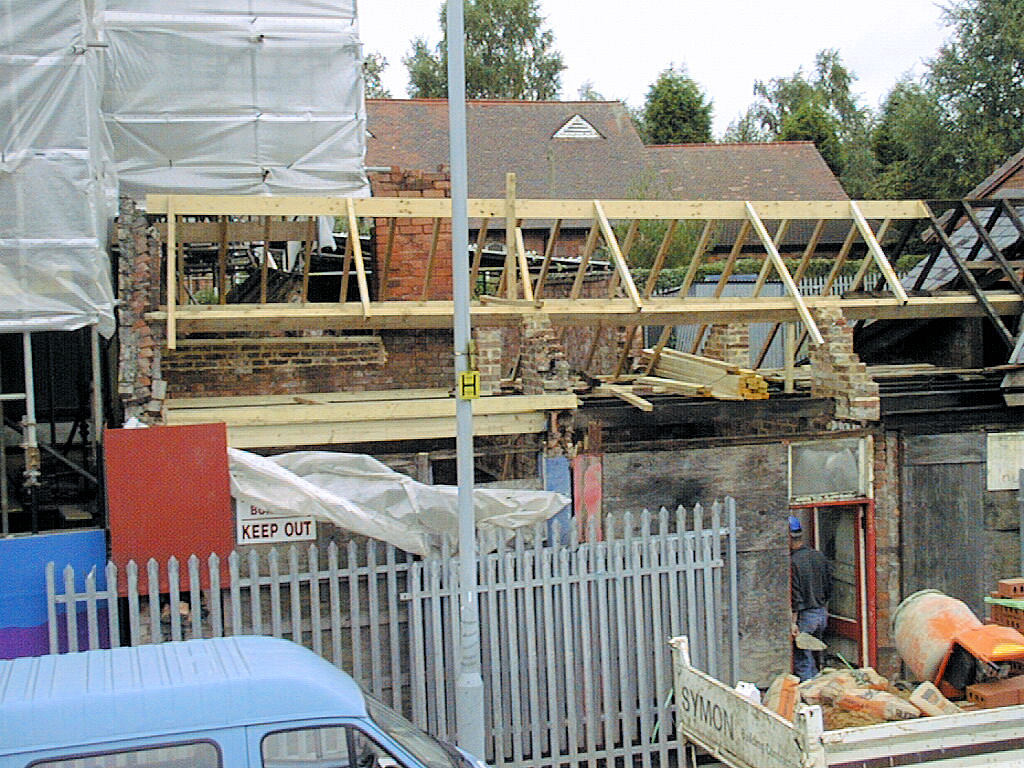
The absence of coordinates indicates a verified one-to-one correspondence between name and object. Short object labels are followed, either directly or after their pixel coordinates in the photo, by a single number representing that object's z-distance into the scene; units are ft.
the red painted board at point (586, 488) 30.40
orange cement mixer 24.41
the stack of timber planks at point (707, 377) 32.35
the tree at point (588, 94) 186.04
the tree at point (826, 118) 147.13
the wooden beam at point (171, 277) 29.96
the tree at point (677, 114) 147.84
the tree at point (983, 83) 109.50
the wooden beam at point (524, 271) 35.39
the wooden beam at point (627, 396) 31.24
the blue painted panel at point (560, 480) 29.96
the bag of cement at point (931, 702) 22.98
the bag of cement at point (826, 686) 24.48
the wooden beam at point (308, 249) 35.77
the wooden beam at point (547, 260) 38.00
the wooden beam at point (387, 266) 38.44
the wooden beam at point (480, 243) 37.56
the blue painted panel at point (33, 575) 24.85
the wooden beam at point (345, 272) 34.88
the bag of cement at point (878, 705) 22.97
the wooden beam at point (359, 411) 28.40
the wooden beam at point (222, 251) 36.29
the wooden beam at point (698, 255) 37.04
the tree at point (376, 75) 169.99
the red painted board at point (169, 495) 25.17
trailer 20.16
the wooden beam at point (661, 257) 37.24
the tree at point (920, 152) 116.47
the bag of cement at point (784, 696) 24.13
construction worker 32.76
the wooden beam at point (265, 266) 37.12
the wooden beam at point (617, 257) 33.47
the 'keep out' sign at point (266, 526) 26.35
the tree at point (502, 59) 159.53
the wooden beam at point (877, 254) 35.14
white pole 23.02
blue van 16.02
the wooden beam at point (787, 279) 33.19
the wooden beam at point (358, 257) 32.30
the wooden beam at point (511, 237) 33.76
